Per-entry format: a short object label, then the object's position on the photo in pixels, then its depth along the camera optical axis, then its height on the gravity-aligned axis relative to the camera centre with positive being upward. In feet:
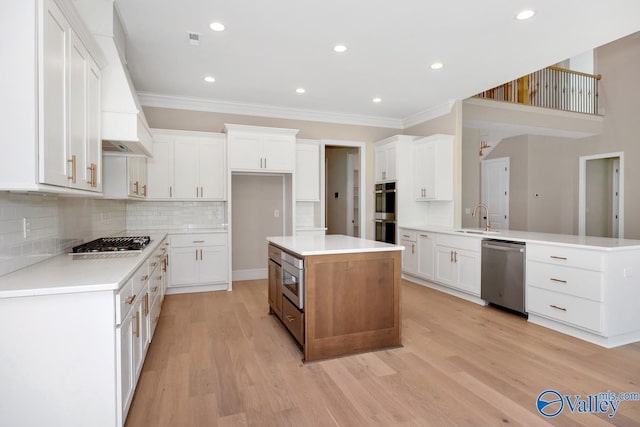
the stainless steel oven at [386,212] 19.36 -0.14
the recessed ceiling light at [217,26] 10.40 +5.55
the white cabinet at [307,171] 18.51 +2.09
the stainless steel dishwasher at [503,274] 12.37 -2.39
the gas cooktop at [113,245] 8.86 -0.99
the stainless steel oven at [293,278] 9.23 -1.97
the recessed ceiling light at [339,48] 11.88 +5.57
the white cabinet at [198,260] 15.76 -2.33
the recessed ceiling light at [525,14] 9.68 +5.51
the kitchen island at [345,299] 9.13 -2.44
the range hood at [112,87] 8.50 +3.04
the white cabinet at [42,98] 5.03 +1.74
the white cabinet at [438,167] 17.60 +2.18
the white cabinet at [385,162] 19.30 +2.73
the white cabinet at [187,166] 15.88 +2.03
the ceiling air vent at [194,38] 11.04 +5.51
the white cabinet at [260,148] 16.39 +2.96
